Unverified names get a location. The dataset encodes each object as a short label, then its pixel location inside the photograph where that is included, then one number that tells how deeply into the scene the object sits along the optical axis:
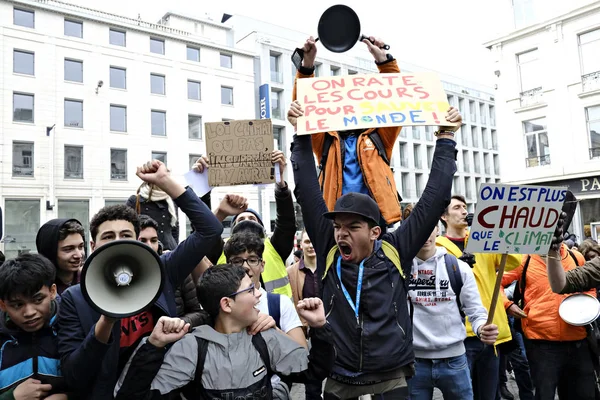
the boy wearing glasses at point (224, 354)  2.19
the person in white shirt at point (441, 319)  3.58
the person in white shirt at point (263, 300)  2.61
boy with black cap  2.62
